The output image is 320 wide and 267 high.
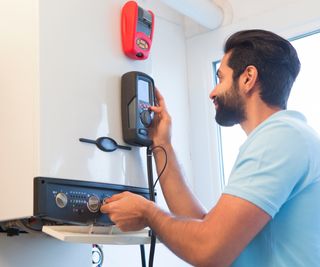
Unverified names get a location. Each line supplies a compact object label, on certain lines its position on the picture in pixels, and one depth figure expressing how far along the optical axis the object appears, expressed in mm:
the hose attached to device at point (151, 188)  1197
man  969
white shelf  980
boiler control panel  980
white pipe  1911
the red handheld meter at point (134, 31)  1272
